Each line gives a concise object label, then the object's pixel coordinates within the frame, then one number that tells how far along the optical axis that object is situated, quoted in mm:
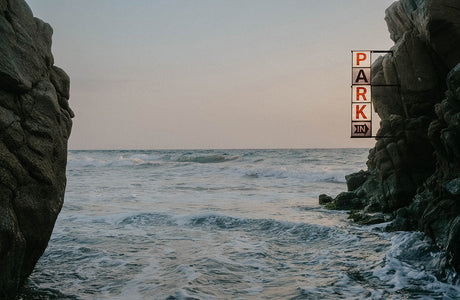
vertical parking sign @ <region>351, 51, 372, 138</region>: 22078
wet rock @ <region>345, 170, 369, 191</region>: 25625
